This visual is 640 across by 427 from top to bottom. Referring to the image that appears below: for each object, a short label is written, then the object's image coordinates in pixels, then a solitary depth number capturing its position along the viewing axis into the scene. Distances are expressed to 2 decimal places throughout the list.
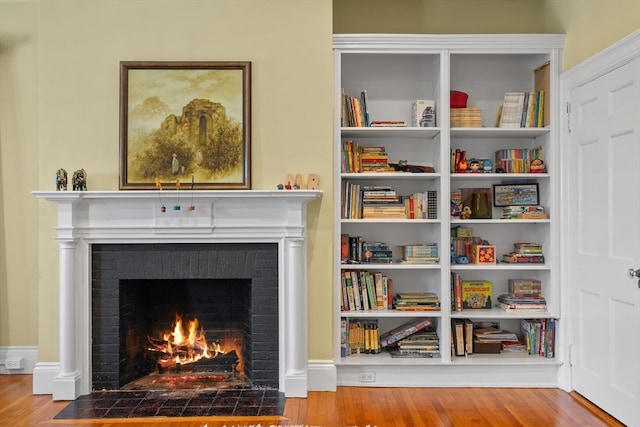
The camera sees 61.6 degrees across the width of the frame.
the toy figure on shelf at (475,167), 3.83
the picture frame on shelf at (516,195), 3.88
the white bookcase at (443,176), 3.70
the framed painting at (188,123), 3.57
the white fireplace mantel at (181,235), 3.47
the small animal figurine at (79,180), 3.46
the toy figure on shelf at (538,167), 3.76
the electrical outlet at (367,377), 3.69
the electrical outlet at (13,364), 3.99
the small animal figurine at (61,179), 3.45
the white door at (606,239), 2.93
